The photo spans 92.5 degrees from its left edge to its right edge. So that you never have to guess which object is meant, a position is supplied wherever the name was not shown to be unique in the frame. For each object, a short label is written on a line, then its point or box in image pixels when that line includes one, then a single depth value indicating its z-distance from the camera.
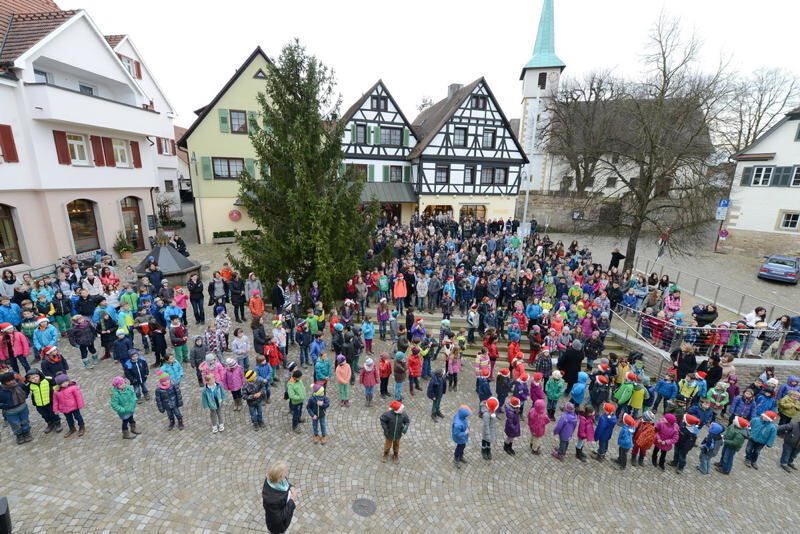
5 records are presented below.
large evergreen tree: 11.96
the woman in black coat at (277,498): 4.87
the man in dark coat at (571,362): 10.01
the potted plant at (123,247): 21.22
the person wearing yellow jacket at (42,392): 7.24
